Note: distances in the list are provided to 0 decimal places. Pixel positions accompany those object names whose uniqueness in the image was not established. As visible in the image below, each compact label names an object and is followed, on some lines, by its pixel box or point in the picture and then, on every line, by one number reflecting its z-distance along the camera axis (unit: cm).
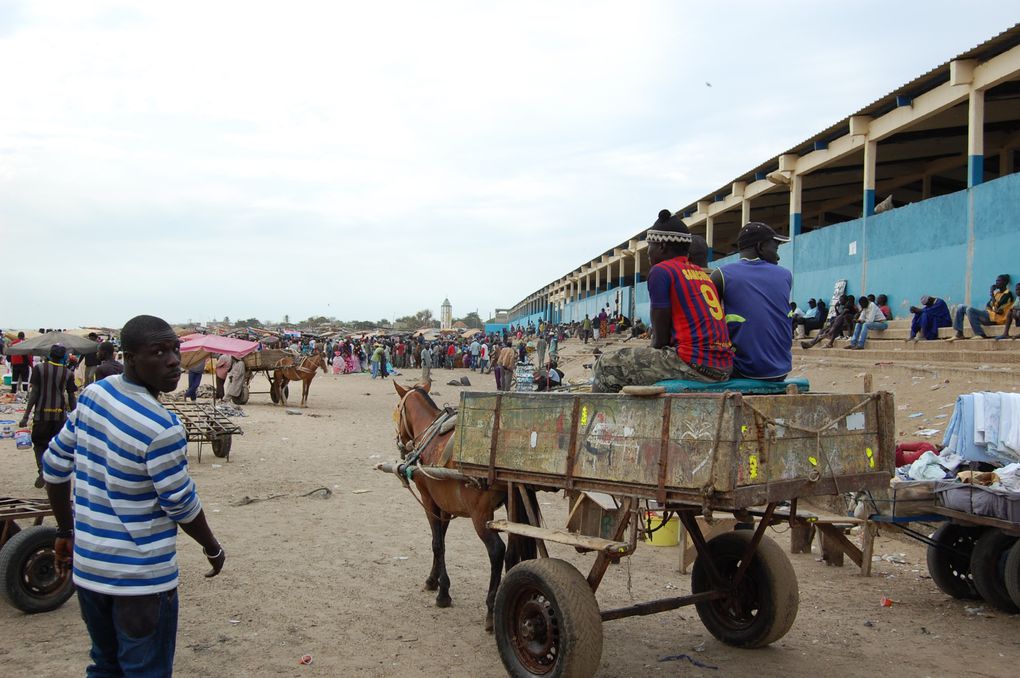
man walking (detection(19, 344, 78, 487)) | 925
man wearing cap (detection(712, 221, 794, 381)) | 453
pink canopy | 1919
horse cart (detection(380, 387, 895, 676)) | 364
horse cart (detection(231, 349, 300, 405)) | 2247
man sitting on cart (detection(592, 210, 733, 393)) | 430
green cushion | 417
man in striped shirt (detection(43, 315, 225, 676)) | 286
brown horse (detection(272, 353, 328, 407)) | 2266
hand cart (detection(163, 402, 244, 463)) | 1218
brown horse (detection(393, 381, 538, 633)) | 545
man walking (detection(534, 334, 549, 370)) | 2453
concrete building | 1460
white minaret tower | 11341
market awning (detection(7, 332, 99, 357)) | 1291
